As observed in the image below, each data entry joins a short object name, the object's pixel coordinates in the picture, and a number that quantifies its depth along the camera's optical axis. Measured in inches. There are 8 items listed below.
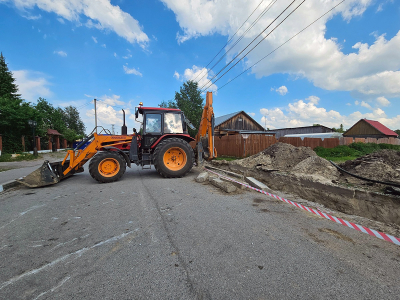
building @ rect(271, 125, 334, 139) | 1350.9
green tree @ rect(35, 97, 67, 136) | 1414.9
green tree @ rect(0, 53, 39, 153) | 722.8
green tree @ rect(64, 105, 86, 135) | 2278.5
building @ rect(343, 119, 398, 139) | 1392.7
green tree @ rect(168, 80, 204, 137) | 1066.9
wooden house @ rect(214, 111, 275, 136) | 1088.8
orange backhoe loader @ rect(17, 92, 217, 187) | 257.9
